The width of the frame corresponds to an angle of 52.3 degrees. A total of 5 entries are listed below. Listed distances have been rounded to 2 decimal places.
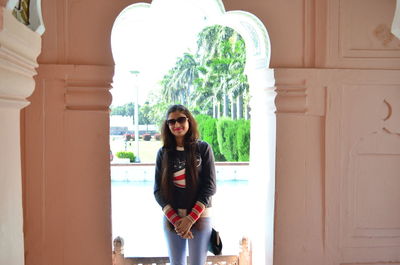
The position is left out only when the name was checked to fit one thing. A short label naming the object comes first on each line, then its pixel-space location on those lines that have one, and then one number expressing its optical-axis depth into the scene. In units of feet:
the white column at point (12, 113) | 5.35
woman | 9.41
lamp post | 48.87
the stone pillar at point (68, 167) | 9.18
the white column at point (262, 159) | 10.07
